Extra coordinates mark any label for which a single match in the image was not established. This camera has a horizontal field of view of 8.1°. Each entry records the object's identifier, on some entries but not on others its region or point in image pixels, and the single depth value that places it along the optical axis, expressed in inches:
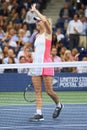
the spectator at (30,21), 950.7
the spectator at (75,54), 770.4
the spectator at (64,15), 957.8
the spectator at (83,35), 889.5
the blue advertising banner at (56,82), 625.4
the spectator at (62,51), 779.3
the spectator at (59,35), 896.7
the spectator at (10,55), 782.5
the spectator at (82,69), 695.4
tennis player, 448.1
